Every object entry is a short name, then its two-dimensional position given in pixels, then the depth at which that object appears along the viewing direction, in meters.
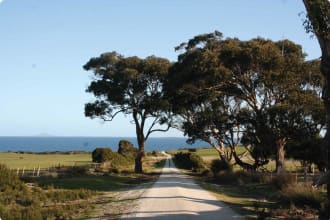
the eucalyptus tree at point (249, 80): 35.22
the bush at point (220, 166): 46.80
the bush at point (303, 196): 20.15
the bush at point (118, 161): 60.20
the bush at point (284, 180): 28.52
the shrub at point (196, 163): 62.25
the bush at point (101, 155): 60.41
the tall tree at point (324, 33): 12.53
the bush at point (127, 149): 75.94
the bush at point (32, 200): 18.31
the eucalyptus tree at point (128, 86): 51.16
